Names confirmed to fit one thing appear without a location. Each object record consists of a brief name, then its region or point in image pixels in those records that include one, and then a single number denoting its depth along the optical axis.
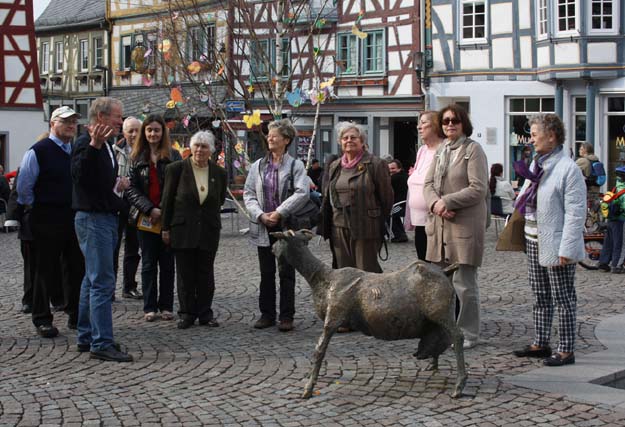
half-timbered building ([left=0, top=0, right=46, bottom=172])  30.75
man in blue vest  8.80
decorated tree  22.92
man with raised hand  7.65
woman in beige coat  7.87
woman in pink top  8.53
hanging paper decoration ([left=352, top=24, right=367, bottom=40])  17.45
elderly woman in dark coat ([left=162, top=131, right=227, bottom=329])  9.16
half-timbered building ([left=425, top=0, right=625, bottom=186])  24.98
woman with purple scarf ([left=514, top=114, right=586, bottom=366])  7.18
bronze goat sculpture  6.61
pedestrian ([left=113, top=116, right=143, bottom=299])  10.62
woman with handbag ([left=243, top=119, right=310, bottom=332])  9.04
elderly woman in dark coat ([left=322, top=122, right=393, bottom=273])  8.68
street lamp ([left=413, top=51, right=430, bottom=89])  29.20
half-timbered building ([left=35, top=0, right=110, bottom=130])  43.84
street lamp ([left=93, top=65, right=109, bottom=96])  42.40
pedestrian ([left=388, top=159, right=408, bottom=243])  17.66
